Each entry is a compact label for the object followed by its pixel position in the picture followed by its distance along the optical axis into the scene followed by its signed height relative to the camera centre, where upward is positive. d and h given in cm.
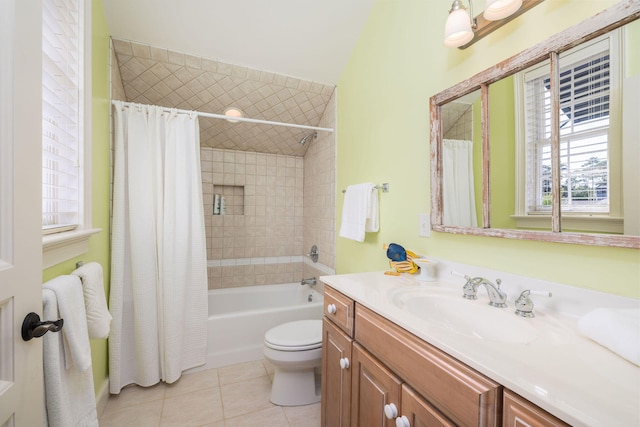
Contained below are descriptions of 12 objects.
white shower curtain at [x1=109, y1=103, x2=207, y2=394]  180 -27
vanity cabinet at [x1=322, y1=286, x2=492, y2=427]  62 -51
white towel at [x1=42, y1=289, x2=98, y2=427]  77 -52
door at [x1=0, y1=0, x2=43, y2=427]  55 +1
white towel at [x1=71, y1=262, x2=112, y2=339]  105 -37
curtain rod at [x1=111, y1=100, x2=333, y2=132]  184 +74
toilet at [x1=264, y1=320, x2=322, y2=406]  161 -91
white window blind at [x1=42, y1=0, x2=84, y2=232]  104 +43
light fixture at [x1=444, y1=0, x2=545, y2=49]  99 +75
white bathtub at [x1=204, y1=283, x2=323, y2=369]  208 -92
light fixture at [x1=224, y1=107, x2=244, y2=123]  241 +90
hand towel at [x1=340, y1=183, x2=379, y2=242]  179 +0
